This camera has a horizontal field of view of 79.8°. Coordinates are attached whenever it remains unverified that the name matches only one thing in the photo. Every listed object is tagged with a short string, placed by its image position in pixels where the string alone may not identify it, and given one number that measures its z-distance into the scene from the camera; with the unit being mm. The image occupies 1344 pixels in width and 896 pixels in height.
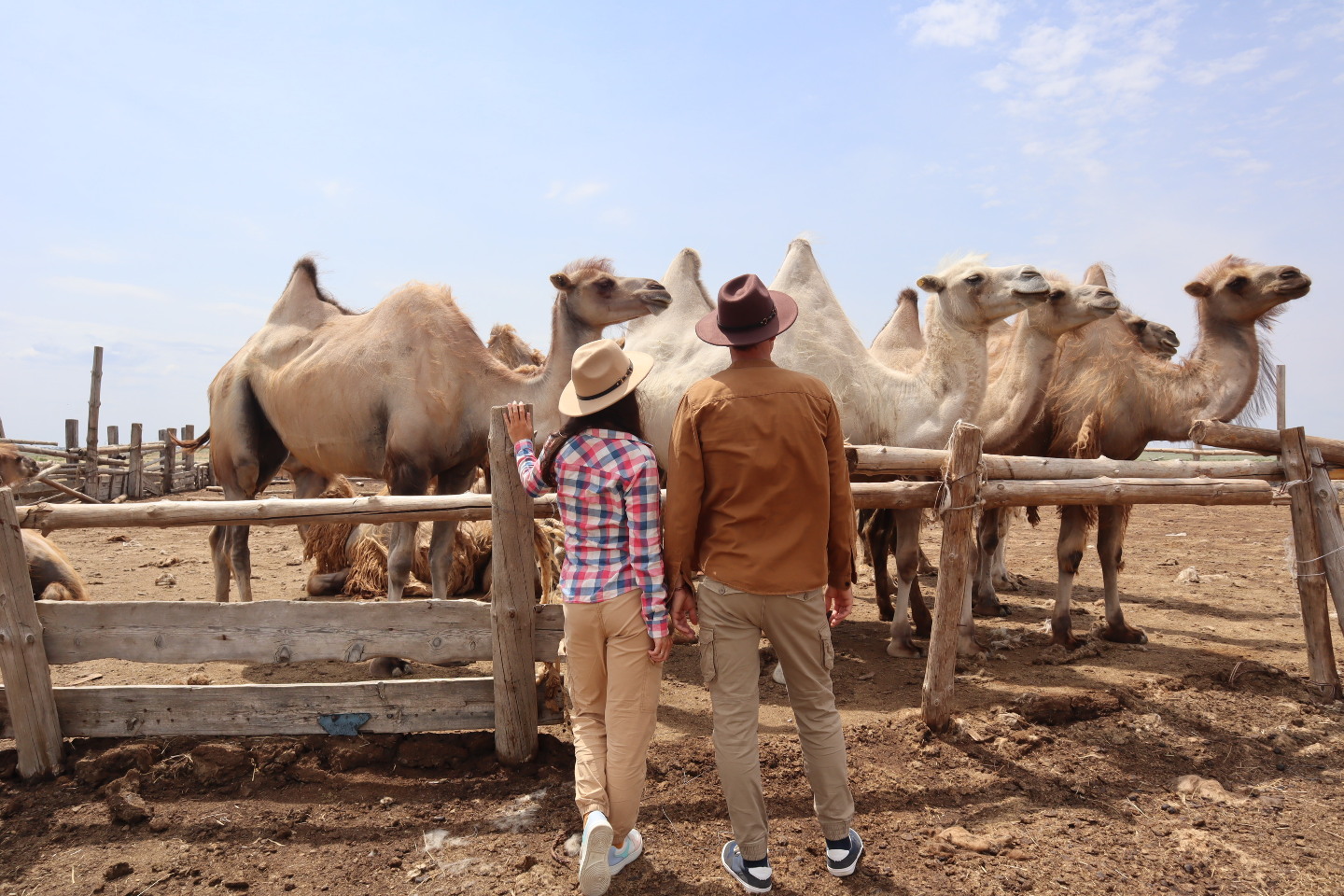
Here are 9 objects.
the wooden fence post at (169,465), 20391
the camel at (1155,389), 6449
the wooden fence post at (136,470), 19672
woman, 2984
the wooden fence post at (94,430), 18248
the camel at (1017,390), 6238
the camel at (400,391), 6434
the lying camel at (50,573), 6578
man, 2928
